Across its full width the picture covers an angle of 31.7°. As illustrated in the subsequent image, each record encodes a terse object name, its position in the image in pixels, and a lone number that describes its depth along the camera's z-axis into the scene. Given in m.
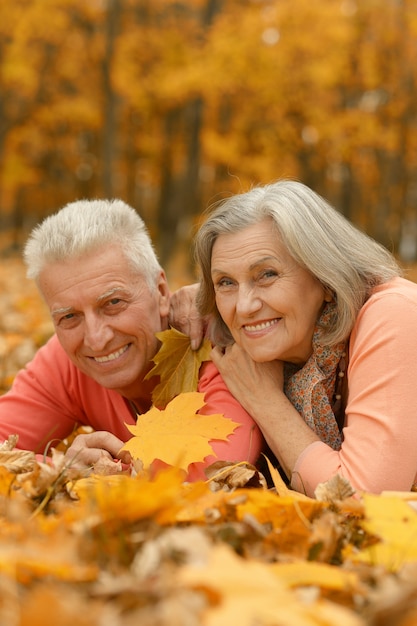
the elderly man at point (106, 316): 2.62
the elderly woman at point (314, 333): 2.23
